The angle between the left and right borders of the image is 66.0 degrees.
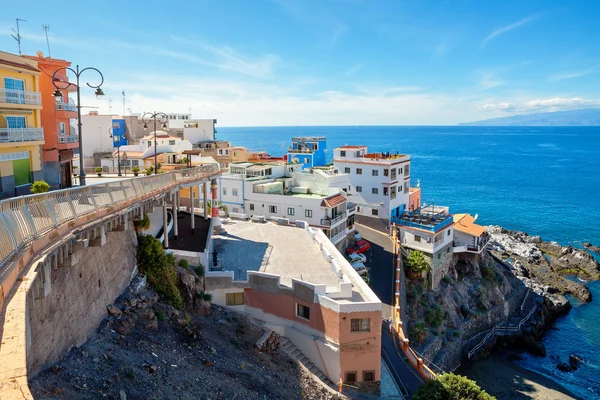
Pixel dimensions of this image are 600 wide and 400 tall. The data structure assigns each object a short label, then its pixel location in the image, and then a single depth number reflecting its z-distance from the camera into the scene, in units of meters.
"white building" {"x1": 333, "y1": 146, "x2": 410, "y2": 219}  51.47
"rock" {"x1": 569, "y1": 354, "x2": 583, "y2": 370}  39.12
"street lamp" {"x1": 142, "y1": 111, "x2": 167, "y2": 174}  75.56
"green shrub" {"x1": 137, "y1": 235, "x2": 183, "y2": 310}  23.00
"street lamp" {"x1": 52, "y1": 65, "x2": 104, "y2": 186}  19.95
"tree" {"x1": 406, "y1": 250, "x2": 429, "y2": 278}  42.47
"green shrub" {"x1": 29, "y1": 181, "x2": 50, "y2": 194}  21.44
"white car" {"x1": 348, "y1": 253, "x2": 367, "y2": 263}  41.29
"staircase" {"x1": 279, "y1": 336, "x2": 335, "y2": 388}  24.33
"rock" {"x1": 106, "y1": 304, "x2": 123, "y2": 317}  18.92
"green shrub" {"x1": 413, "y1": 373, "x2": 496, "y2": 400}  23.20
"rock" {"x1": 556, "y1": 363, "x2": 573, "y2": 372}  38.82
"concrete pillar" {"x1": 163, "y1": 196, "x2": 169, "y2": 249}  26.83
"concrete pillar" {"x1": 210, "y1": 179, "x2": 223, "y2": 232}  35.06
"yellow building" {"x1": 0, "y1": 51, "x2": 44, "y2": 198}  25.23
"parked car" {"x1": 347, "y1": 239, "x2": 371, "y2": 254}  43.56
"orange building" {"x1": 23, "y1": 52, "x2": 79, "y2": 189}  30.62
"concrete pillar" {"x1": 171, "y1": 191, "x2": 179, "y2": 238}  29.04
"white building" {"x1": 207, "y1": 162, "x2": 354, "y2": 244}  42.28
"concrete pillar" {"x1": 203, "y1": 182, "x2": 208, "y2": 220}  34.06
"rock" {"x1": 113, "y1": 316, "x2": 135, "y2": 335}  18.20
